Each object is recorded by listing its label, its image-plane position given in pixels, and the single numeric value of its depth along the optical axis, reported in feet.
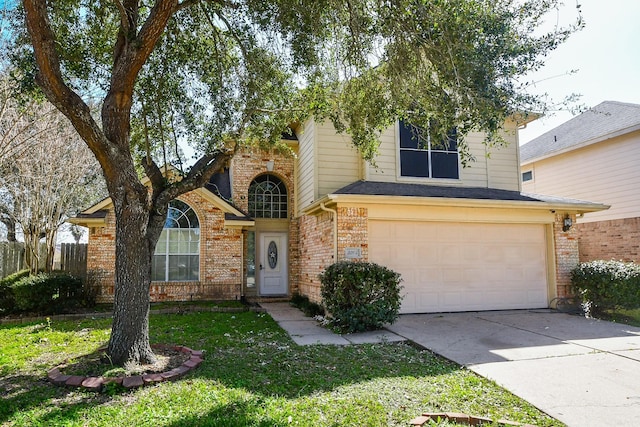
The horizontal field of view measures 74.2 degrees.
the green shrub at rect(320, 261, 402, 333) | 27.30
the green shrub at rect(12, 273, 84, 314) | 32.63
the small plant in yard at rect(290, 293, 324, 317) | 35.14
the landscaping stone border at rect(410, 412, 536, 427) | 12.96
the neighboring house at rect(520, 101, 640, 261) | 43.06
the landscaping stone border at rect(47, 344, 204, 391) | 16.14
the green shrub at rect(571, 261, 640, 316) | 31.76
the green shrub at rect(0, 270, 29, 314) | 33.58
